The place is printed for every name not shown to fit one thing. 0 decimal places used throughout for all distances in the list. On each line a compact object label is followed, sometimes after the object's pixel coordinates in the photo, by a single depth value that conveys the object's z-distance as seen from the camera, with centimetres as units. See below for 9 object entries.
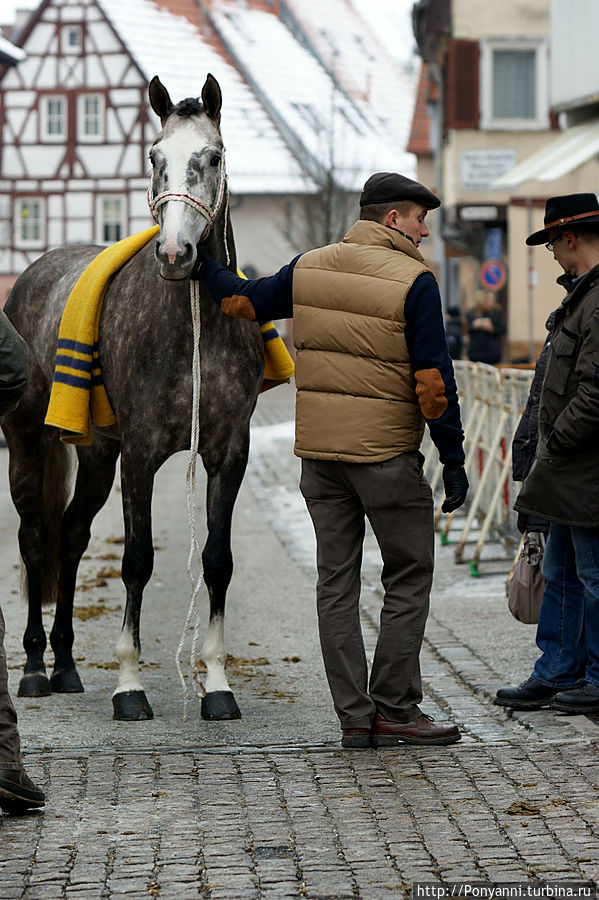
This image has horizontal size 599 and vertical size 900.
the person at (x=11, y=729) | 942
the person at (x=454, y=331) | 4156
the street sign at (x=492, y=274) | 5320
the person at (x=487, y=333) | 3739
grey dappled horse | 1229
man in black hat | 1169
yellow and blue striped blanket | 1319
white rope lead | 1245
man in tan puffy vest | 1114
